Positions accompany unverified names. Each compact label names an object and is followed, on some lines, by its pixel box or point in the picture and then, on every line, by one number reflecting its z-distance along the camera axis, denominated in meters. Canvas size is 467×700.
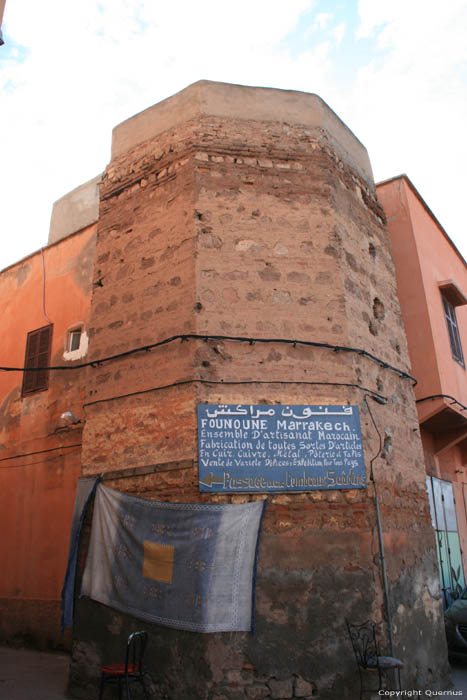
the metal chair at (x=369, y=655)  5.59
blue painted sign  6.23
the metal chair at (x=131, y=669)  5.16
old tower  5.82
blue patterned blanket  5.70
